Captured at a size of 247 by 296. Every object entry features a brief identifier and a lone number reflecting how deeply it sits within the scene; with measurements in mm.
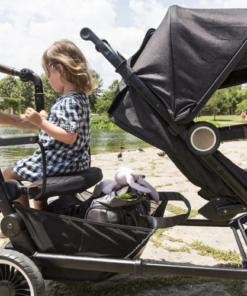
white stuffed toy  1866
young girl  1794
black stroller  1600
